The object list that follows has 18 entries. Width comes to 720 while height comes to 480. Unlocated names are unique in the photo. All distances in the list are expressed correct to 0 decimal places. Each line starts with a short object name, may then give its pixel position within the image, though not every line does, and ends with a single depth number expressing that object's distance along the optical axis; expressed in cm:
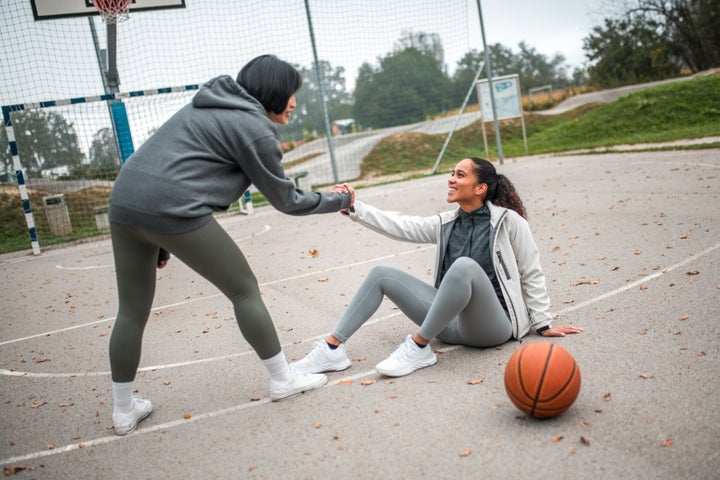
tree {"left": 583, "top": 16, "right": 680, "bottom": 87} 3084
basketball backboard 1103
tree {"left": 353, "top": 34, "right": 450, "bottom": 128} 1809
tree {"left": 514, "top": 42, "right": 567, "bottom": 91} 5738
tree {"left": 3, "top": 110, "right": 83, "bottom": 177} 1249
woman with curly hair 366
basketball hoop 1083
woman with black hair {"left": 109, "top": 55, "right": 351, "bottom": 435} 293
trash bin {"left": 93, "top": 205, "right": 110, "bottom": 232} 1318
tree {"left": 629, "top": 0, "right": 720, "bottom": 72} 2772
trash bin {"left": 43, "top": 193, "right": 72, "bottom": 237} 1323
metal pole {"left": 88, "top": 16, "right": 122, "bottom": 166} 1234
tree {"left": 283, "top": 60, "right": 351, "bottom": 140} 1603
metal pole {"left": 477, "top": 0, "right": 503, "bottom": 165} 1578
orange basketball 280
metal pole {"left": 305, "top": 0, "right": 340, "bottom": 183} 1500
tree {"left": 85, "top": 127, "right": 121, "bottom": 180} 1285
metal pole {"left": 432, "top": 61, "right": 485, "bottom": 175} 1664
